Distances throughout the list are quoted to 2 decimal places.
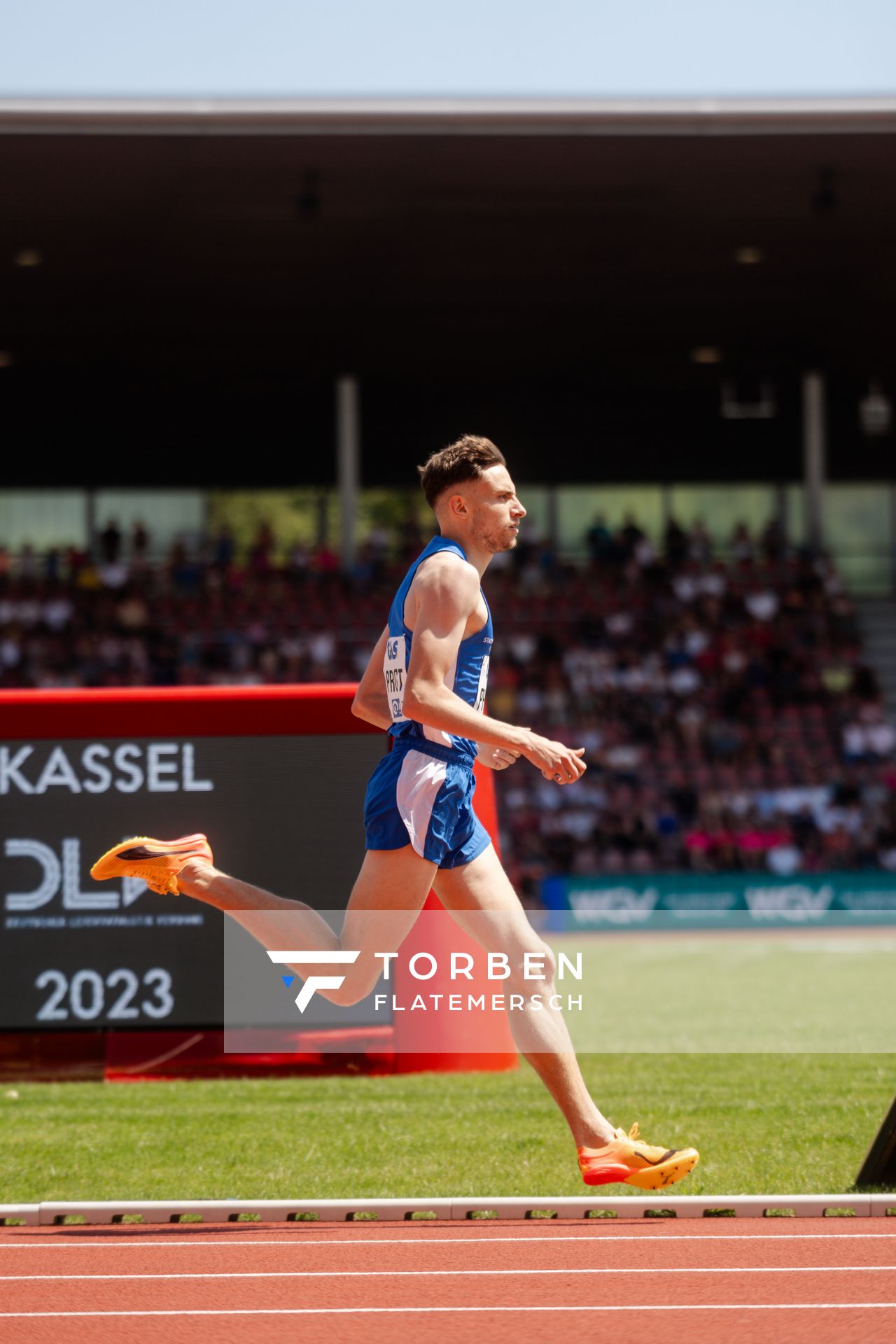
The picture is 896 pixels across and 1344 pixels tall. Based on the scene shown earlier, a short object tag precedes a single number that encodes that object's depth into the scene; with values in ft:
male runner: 37.55
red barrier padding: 62.80
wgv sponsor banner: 165.58
